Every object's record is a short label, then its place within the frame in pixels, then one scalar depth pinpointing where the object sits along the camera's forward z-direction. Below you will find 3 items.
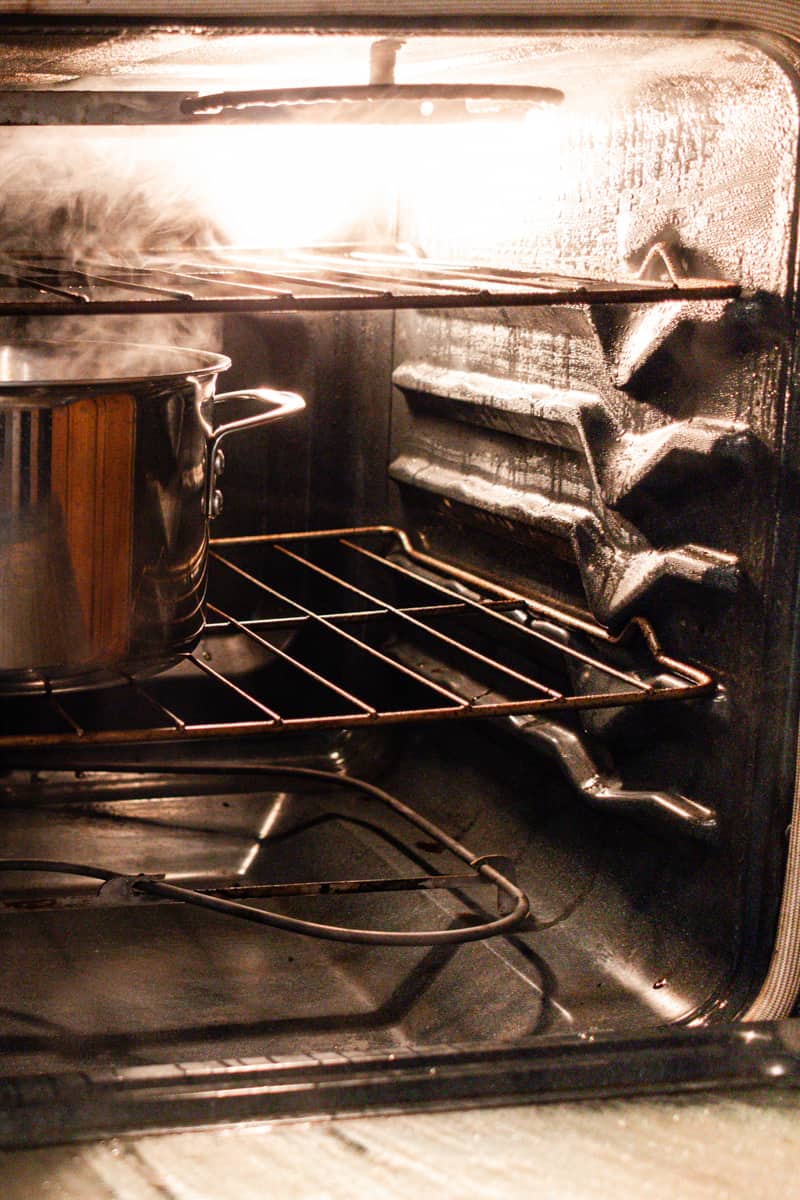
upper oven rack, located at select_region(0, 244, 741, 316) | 0.94
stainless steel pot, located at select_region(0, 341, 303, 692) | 0.98
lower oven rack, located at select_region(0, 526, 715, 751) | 1.23
